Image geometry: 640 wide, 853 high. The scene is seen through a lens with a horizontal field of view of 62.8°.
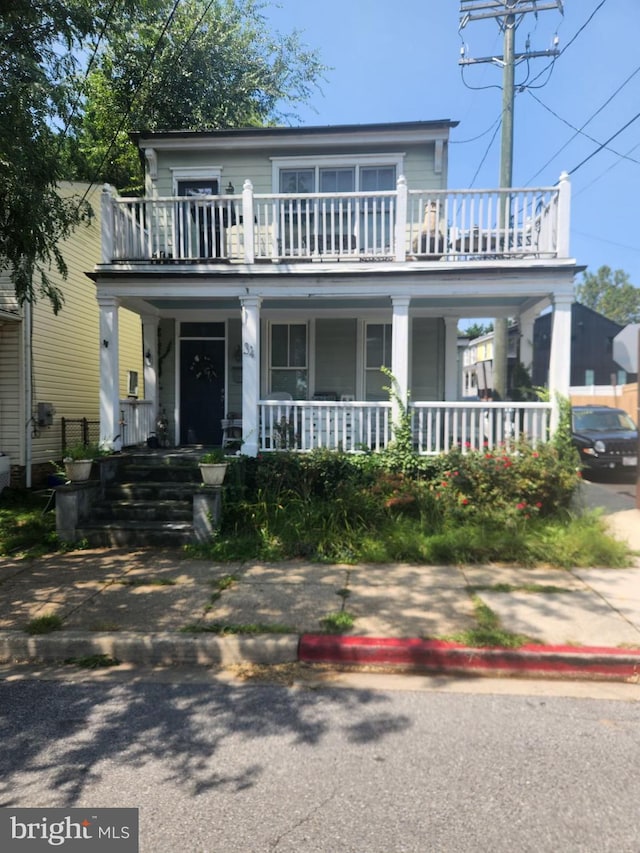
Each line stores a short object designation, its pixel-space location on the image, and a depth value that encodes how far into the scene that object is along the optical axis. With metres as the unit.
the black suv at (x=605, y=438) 12.68
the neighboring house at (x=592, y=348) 30.58
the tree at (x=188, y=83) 17.56
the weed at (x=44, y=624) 4.34
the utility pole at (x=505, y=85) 10.85
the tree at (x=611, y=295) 65.06
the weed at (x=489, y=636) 4.02
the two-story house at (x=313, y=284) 7.83
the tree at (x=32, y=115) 5.79
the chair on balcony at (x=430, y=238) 7.84
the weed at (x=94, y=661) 4.05
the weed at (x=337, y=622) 4.28
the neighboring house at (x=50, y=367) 9.84
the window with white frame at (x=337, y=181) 9.17
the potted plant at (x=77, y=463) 7.12
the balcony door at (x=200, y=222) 8.20
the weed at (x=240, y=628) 4.29
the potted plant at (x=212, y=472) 6.98
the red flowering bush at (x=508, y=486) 6.94
